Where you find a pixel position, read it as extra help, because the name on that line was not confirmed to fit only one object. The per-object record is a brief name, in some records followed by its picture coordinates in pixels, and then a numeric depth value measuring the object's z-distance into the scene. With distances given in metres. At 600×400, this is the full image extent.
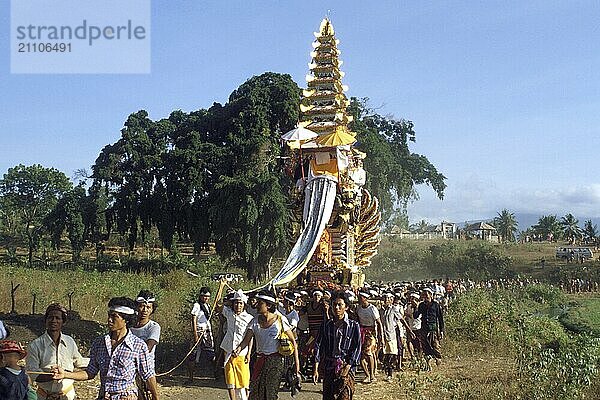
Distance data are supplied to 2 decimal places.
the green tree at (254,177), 23.75
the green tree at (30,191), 44.50
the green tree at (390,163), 28.27
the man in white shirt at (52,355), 4.96
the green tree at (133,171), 28.20
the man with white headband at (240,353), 7.28
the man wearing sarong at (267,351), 6.72
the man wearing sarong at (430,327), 12.02
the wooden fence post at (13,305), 14.90
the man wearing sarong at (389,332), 10.65
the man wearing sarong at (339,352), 6.52
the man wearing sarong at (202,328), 9.78
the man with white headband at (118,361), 4.75
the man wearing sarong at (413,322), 12.02
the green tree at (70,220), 32.84
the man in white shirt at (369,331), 9.79
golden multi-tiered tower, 12.97
